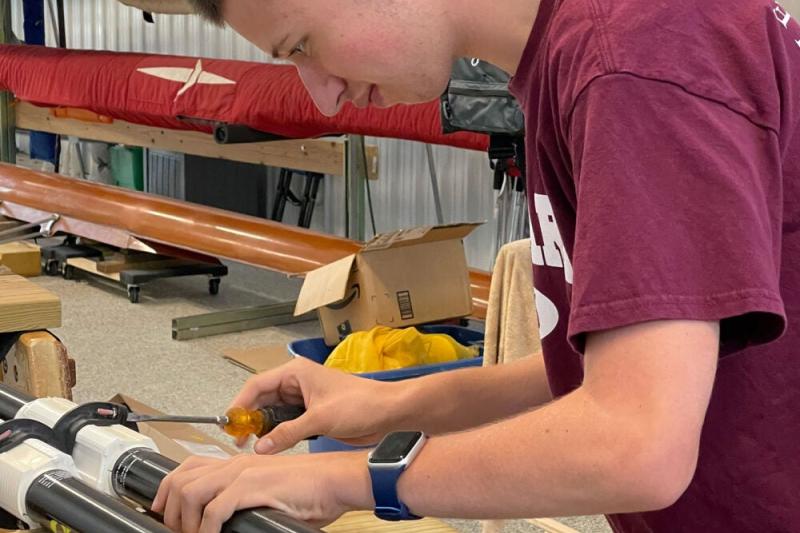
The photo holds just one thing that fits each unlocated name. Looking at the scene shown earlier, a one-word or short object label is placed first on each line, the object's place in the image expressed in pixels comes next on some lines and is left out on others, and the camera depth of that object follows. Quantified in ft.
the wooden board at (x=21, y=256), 14.14
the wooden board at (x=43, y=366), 4.54
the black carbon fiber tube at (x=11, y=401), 3.76
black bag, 8.47
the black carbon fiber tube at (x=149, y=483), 2.71
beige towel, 7.32
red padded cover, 12.03
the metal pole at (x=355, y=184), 14.60
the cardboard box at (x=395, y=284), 10.33
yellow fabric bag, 9.14
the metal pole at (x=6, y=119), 20.11
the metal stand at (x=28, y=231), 15.96
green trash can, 23.86
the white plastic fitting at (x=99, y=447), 3.34
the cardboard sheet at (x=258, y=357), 11.80
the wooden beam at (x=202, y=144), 15.00
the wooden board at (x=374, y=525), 3.46
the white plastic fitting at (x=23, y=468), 3.14
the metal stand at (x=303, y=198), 19.79
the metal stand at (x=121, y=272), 15.03
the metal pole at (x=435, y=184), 16.33
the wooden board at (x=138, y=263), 15.42
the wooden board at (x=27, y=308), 4.62
